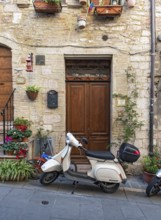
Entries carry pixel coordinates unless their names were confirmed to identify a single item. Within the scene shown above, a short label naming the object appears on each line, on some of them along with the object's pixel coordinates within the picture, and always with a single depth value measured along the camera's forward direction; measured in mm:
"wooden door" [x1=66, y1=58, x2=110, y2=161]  6113
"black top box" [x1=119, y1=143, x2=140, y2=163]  4453
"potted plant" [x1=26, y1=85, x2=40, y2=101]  5668
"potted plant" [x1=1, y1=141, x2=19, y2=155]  5098
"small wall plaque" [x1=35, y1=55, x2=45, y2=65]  5805
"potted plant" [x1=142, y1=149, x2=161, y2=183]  5188
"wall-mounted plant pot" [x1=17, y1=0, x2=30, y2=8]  5715
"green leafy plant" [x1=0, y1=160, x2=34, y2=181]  4707
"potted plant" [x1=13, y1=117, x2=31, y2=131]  5391
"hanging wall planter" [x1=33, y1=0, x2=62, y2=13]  5551
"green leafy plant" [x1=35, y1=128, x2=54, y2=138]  5797
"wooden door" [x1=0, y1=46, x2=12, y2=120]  6055
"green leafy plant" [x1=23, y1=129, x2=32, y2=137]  5309
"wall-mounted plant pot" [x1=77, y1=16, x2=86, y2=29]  5629
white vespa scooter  4438
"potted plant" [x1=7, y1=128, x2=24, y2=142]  5195
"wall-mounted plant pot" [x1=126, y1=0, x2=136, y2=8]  5633
